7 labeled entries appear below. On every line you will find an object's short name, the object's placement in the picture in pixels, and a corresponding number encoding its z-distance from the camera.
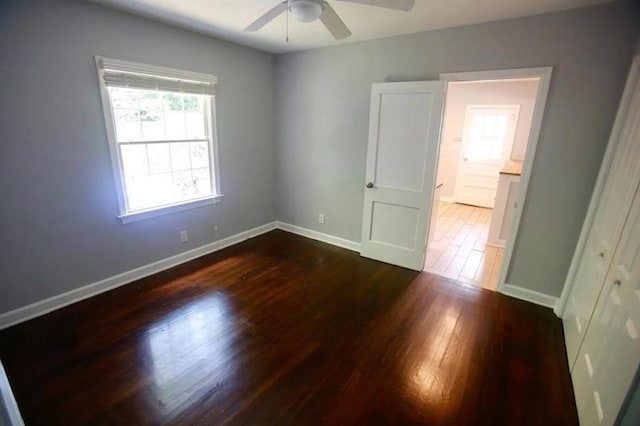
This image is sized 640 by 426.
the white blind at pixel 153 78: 2.57
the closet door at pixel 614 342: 1.33
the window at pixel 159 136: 2.69
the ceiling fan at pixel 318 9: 1.62
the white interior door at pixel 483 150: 5.81
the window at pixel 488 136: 5.87
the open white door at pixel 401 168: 3.04
